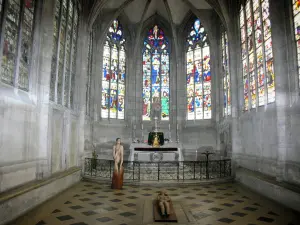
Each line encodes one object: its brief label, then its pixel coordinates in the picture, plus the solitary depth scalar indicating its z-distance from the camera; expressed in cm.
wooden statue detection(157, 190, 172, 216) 479
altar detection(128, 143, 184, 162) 1280
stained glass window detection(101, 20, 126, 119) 1678
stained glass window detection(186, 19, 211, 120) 1657
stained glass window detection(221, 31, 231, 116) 1395
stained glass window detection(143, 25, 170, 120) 1800
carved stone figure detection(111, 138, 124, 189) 871
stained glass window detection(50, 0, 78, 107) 884
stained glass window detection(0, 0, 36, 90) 589
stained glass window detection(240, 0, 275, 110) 913
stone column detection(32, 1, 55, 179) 730
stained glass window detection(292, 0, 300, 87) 735
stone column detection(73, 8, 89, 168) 1129
